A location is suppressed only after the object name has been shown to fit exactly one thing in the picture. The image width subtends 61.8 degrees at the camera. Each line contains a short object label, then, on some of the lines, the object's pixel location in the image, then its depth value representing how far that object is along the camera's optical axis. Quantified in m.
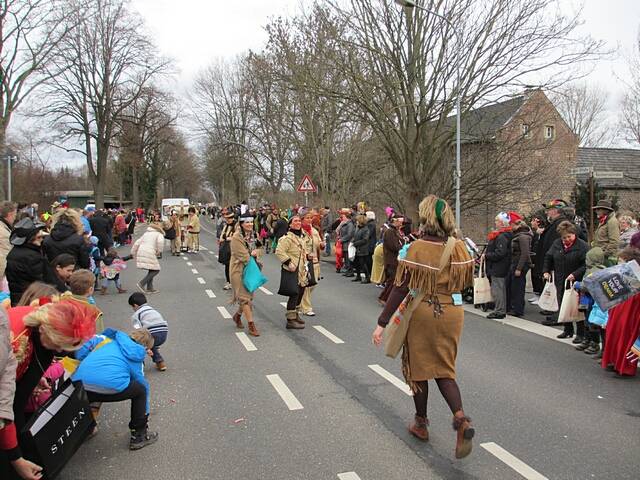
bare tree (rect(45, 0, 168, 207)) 37.56
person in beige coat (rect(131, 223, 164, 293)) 12.15
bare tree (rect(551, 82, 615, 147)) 44.12
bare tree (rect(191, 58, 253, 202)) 41.84
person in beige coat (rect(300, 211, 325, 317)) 9.51
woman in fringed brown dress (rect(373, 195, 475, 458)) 4.08
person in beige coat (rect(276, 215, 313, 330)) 8.66
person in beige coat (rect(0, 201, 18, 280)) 7.32
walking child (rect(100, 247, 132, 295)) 12.00
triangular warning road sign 21.59
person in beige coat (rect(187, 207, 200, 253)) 22.48
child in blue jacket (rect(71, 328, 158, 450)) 4.12
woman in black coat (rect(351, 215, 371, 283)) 14.12
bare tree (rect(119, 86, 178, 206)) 40.97
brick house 16.62
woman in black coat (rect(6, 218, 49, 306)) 6.03
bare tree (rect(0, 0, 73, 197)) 26.80
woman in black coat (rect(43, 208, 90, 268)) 8.18
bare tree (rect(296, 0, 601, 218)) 15.33
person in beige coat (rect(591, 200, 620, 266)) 7.76
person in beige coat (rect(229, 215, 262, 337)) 8.41
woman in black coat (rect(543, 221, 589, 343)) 7.99
